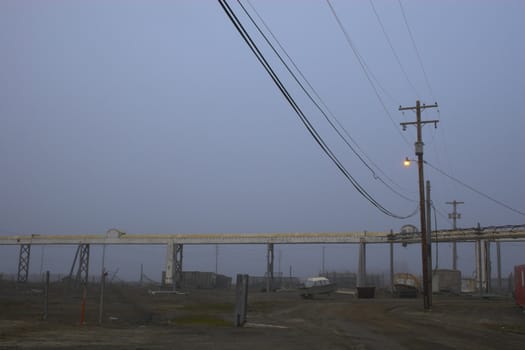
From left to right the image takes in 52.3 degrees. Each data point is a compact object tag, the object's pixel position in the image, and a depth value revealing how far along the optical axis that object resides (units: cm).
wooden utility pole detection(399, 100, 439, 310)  3191
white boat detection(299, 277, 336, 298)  5144
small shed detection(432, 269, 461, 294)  6156
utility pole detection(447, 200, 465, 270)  7531
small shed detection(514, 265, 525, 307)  3259
